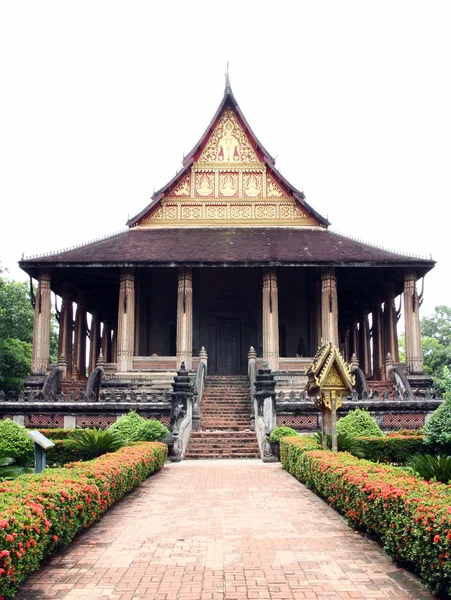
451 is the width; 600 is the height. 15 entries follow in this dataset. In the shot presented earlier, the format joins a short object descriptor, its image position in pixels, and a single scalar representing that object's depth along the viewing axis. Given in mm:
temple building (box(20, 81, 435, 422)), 24688
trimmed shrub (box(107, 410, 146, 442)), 15537
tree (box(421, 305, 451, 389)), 46031
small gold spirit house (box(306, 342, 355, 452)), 11953
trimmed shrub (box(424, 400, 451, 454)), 11016
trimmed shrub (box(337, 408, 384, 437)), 15180
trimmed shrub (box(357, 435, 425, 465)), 13969
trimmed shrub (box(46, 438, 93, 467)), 13133
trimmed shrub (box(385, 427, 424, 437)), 15738
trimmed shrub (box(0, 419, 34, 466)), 12152
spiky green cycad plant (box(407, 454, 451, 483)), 7773
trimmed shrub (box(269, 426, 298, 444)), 15512
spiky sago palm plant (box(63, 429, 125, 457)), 12727
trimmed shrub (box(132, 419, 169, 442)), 15500
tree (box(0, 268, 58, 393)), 36188
